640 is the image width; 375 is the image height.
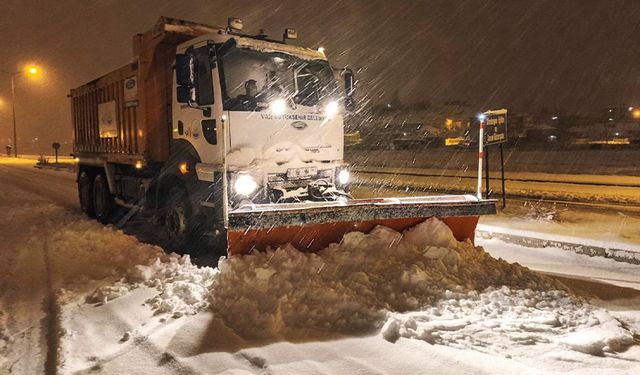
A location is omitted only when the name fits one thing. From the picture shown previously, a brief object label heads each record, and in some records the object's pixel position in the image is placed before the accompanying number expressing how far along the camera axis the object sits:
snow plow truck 5.73
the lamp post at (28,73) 38.72
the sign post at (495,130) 9.82
